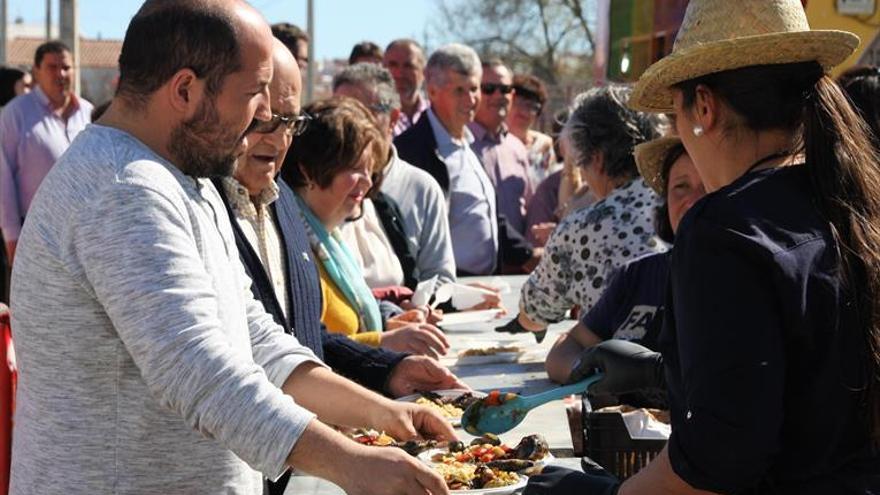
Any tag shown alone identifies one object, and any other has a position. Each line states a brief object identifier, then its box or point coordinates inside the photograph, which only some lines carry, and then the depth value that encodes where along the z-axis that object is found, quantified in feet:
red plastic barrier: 10.48
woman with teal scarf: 14.20
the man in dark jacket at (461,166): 23.95
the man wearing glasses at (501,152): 29.43
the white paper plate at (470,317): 17.07
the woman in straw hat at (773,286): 6.35
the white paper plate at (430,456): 9.28
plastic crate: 9.57
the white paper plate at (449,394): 11.27
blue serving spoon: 9.89
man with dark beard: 7.05
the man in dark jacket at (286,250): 10.97
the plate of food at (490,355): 15.72
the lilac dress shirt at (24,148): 29.40
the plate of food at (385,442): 9.50
